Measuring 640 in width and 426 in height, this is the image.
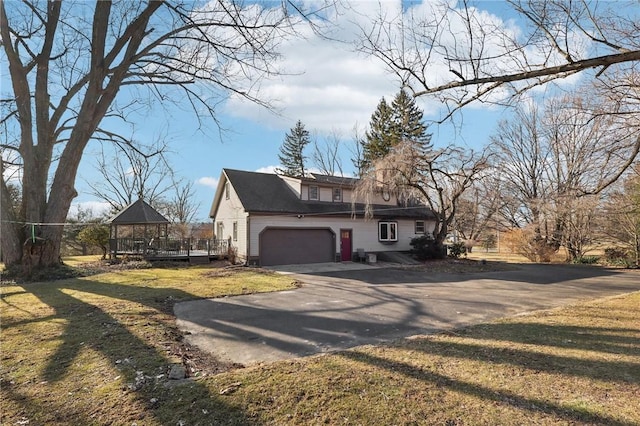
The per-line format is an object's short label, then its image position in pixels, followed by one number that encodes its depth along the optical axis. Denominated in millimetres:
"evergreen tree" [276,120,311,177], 44719
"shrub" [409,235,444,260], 21672
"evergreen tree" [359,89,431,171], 35831
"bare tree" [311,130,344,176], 41688
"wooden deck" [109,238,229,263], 19578
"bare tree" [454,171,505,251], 20295
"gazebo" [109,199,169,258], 19655
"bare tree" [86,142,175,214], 33203
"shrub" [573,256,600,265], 21828
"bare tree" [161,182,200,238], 36594
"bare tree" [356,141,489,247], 19016
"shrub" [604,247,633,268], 19475
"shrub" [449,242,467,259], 23562
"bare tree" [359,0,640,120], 5055
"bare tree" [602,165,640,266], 15281
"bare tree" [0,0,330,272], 11977
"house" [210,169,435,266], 19109
